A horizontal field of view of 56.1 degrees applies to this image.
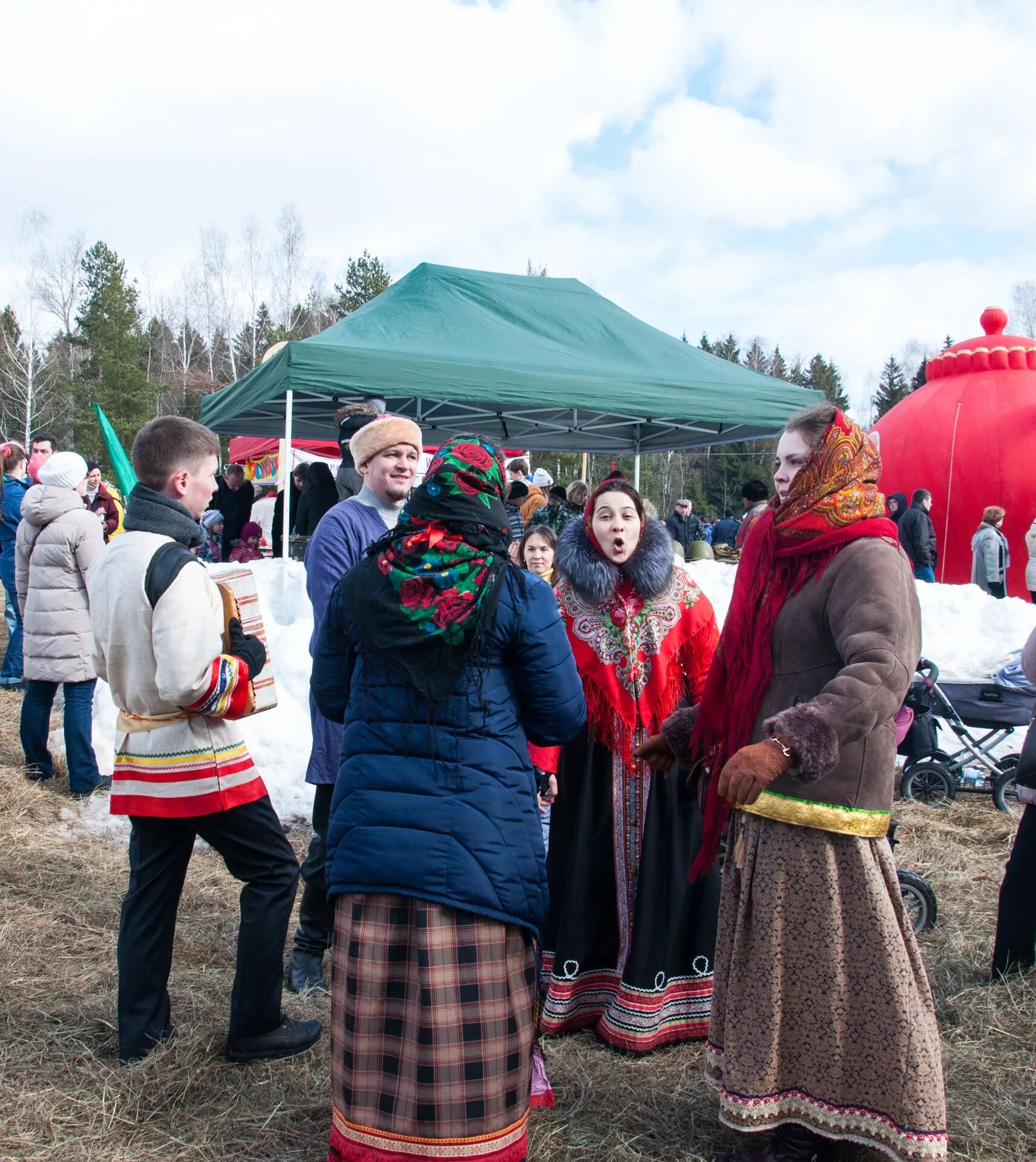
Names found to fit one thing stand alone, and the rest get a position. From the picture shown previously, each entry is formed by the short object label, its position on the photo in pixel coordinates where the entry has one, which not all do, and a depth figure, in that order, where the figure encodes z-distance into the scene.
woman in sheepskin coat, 2.19
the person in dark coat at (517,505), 6.80
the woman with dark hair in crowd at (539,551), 5.00
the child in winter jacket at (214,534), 13.33
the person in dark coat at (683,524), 14.44
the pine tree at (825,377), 54.59
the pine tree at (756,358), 63.06
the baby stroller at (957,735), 5.86
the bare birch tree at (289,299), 45.97
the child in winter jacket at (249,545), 12.20
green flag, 7.40
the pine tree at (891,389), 50.88
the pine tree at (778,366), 64.00
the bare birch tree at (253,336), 45.56
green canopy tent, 8.65
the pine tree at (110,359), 35.00
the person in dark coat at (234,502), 12.82
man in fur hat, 3.38
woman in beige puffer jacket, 5.82
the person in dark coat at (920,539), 13.77
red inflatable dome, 16.73
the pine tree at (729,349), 61.09
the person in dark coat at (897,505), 14.92
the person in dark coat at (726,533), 20.88
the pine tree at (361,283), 38.66
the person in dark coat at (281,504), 10.99
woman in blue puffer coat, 2.06
